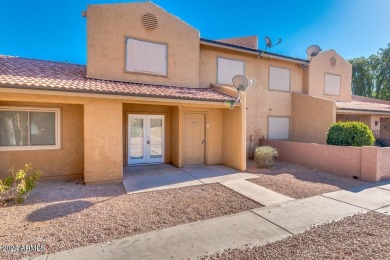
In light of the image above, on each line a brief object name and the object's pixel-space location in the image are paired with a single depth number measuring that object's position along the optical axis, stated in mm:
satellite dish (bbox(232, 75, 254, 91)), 9773
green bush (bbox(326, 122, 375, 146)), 9133
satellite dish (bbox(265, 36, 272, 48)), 13298
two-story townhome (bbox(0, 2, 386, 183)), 7652
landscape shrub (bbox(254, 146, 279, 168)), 10428
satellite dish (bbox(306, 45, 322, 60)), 15625
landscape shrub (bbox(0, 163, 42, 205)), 5381
